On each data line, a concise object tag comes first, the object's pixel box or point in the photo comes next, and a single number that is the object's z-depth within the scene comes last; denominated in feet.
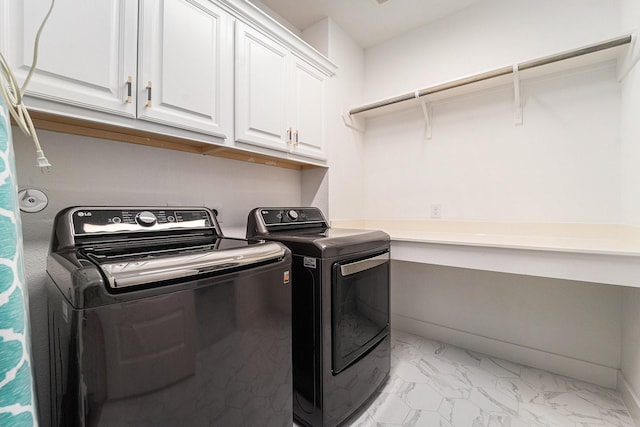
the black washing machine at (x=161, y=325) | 2.22
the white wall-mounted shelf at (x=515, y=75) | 4.97
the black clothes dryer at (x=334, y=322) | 4.21
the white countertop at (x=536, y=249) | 3.98
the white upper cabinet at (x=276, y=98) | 5.08
